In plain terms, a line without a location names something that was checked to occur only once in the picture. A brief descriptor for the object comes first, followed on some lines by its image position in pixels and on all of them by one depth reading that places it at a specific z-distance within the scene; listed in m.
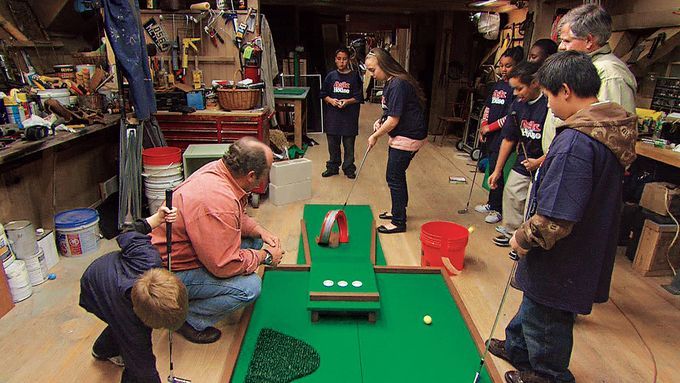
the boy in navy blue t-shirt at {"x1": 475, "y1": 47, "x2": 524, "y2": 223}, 3.89
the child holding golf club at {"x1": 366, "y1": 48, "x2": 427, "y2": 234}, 3.33
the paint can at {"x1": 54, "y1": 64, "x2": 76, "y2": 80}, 3.75
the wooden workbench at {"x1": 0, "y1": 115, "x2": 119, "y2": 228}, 2.88
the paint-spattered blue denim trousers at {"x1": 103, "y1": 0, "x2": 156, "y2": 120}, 3.10
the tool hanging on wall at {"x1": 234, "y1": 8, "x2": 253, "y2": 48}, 4.53
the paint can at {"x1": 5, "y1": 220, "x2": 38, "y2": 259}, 2.64
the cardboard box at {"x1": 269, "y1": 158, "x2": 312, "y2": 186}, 4.18
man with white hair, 2.23
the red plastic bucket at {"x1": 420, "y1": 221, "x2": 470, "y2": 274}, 2.91
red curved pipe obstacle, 3.09
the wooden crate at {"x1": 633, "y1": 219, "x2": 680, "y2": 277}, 3.05
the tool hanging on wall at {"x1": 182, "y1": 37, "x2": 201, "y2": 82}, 4.54
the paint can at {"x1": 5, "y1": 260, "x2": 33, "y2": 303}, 2.54
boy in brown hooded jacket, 1.56
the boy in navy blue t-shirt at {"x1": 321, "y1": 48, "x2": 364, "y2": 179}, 4.89
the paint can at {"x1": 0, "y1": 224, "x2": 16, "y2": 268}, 2.48
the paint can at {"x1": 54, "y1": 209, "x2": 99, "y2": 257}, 3.08
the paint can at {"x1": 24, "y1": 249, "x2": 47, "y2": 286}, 2.72
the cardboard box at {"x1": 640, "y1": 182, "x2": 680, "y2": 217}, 3.08
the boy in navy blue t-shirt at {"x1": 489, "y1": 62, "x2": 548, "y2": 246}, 3.07
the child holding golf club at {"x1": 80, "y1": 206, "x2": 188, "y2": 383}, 1.54
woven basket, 4.14
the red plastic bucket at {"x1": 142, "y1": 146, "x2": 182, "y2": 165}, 3.54
